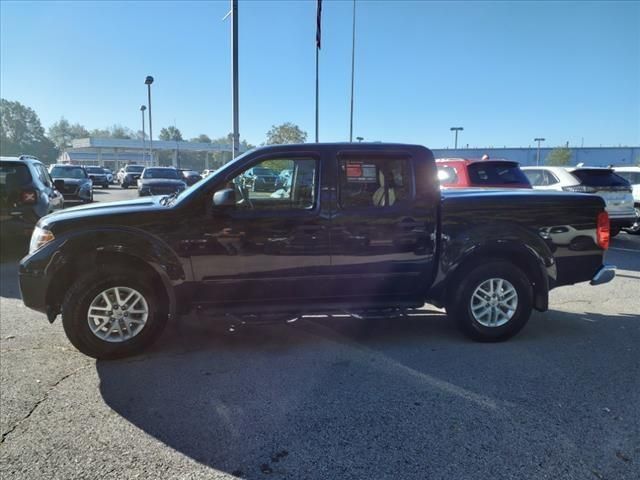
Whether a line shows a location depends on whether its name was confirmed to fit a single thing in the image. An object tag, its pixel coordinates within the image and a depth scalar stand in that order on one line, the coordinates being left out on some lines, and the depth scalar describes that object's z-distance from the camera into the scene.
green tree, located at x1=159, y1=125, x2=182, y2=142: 145.00
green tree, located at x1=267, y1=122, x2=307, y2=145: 47.92
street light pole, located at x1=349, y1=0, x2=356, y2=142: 25.34
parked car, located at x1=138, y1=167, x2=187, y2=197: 18.14
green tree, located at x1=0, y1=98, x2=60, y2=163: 103.88
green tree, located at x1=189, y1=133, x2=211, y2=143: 126.09
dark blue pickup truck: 3.95
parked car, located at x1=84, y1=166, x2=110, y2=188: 32.09
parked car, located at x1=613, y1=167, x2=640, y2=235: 12.09
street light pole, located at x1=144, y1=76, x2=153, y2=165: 34.25
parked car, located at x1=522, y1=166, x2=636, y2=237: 10.12
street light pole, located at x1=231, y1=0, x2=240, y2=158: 10.38
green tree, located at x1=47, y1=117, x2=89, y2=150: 136.12
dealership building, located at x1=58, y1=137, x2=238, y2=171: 63.59
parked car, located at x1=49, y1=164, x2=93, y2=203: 15.95
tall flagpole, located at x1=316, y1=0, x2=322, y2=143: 16.77
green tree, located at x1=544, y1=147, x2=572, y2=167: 67.44
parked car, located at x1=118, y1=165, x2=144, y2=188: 33.59
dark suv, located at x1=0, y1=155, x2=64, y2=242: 7.63
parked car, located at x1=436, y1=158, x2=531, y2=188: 9.39
